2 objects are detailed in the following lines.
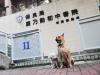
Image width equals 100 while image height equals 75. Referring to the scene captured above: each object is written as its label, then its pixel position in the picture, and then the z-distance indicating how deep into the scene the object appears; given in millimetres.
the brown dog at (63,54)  2037
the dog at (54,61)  2188
